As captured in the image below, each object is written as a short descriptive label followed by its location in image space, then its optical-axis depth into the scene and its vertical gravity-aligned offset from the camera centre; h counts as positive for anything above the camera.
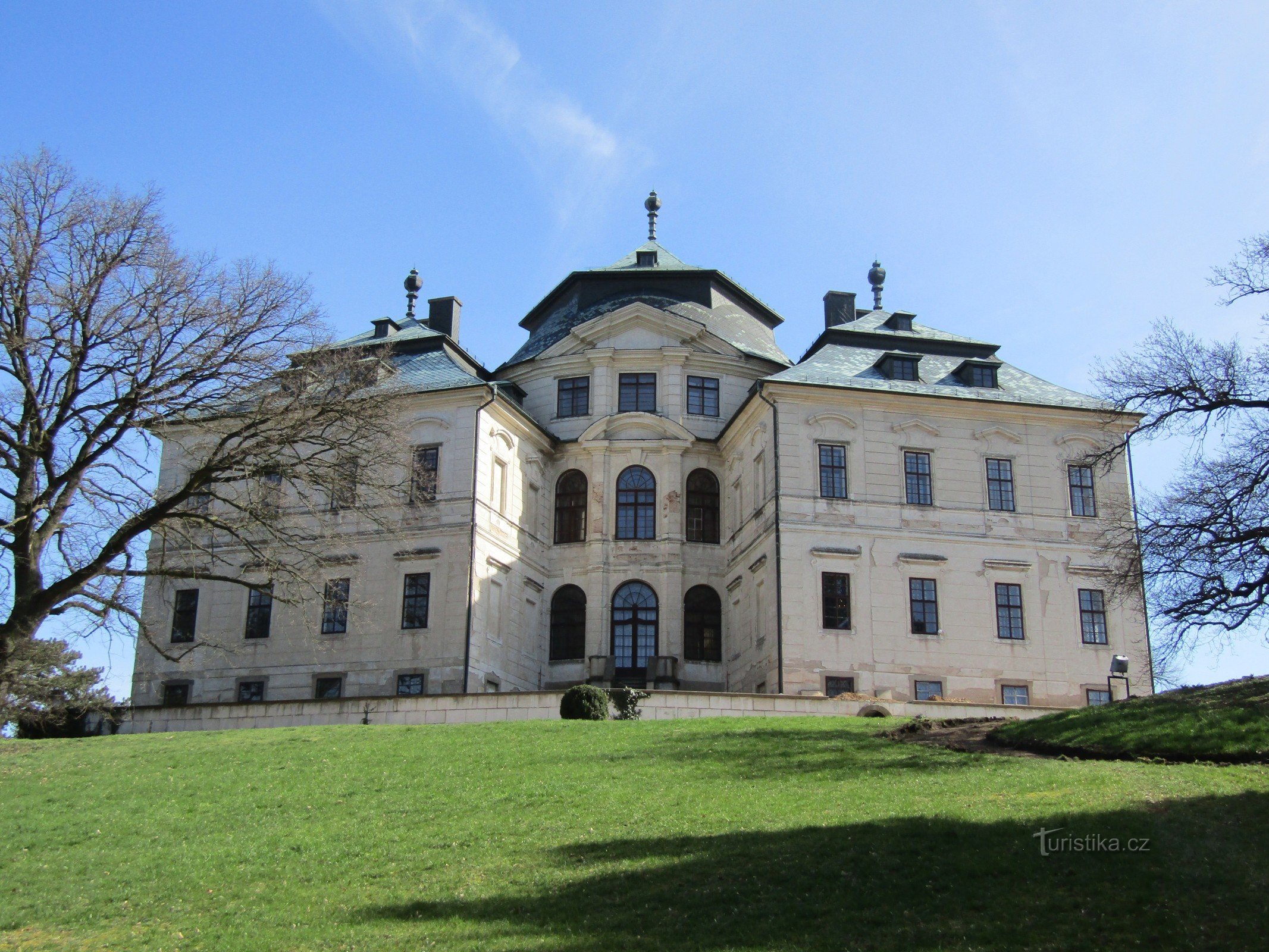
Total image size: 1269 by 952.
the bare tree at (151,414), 26.11 +6.79
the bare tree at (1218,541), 23.77 +4.02
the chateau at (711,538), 39.25 +6.84
